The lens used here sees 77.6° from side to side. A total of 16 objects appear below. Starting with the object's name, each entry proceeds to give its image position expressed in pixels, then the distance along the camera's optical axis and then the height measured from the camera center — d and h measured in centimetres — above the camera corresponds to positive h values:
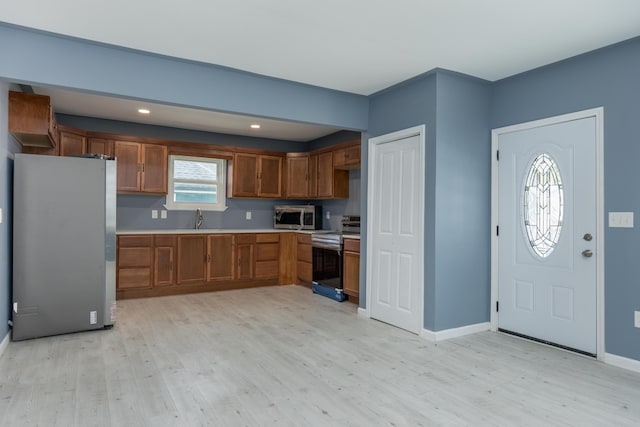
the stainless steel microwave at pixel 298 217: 641 -1
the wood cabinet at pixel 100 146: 523 +90
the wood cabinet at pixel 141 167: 538 +66
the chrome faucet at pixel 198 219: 609 -6
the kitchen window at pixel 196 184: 600 +49
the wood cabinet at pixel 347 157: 538 +84
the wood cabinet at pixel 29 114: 338 +86
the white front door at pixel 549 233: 319 -13
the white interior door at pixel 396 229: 380 -12
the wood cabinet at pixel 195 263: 511 -66
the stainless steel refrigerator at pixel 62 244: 349 -28
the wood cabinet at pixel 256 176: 621 +64
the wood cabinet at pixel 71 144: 492 +89
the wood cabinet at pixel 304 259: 586 -64
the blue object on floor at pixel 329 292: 516 -101
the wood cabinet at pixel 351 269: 484 -65
